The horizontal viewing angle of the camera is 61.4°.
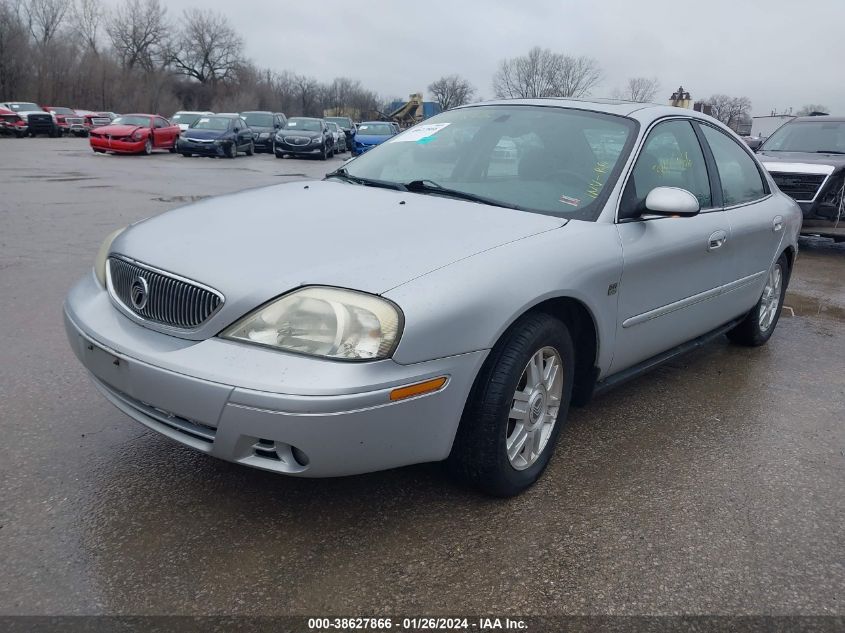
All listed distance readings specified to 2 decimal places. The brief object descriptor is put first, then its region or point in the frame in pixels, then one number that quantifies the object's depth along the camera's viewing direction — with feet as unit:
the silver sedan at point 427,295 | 7.27
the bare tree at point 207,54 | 267.39
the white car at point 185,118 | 101.91
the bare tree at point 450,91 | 274.36
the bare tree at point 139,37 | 240.73
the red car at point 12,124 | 110.83
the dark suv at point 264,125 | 95.76
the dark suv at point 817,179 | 30.32
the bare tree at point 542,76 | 258.98
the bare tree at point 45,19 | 209.06
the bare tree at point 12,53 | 157.21
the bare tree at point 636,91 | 244.01
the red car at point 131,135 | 76.28
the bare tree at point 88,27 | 220.64
